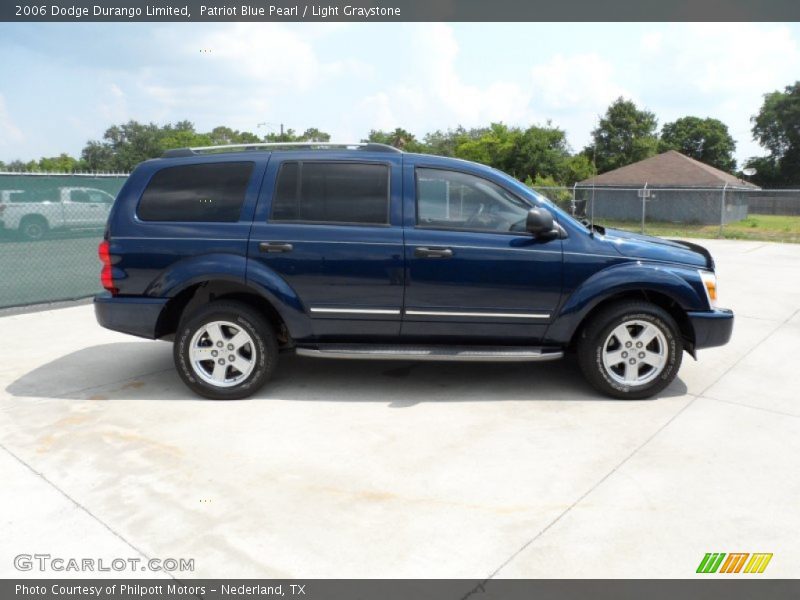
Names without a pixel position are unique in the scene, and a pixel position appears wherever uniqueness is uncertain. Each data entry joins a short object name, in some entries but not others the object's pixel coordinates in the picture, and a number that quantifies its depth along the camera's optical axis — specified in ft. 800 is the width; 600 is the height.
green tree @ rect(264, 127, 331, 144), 233.76
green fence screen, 26.96
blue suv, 15.65
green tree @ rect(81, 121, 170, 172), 241.96
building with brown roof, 112.69
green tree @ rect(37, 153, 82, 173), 234.91
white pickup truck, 28.07
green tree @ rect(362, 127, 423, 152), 222.28
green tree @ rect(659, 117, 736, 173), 212.23
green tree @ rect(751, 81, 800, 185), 200.85
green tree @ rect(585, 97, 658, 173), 181.47
